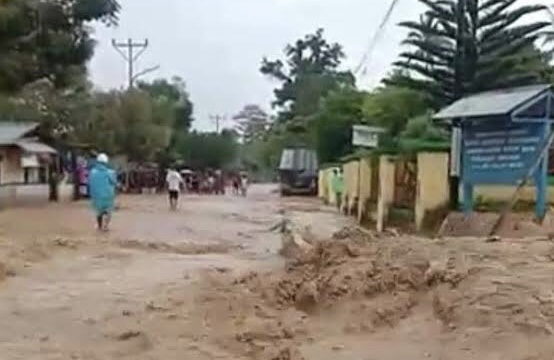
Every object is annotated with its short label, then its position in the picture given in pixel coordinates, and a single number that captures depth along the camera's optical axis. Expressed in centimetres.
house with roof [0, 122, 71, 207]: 3775
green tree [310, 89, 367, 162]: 5016
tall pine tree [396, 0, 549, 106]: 3344
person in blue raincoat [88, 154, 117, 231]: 1908
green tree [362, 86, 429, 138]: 3634
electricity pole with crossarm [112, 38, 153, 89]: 6313
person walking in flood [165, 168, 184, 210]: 3195
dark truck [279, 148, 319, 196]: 5188
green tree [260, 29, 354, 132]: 8100
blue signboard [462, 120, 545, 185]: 1446
